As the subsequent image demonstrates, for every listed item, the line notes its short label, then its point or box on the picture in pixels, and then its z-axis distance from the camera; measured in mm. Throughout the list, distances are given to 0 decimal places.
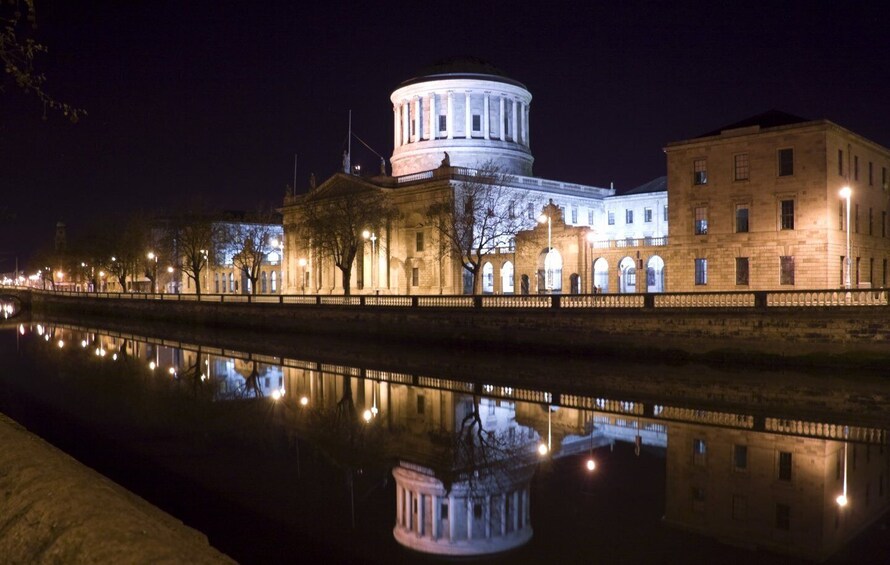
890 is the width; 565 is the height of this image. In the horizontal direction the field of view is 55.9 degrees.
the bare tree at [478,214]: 58062
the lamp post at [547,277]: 61469
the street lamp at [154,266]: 94875
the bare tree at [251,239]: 79938
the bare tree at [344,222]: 61938
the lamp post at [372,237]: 63812
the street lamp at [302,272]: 85688
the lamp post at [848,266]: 35388
